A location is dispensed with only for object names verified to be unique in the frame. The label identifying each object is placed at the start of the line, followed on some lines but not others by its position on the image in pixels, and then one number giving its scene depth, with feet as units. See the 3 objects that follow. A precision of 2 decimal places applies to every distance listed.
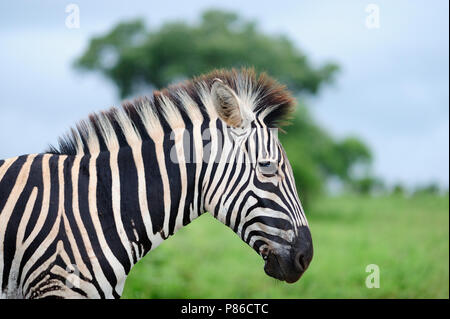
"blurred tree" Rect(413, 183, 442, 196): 82.74
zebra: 11.54
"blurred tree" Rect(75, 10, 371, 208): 97.66
